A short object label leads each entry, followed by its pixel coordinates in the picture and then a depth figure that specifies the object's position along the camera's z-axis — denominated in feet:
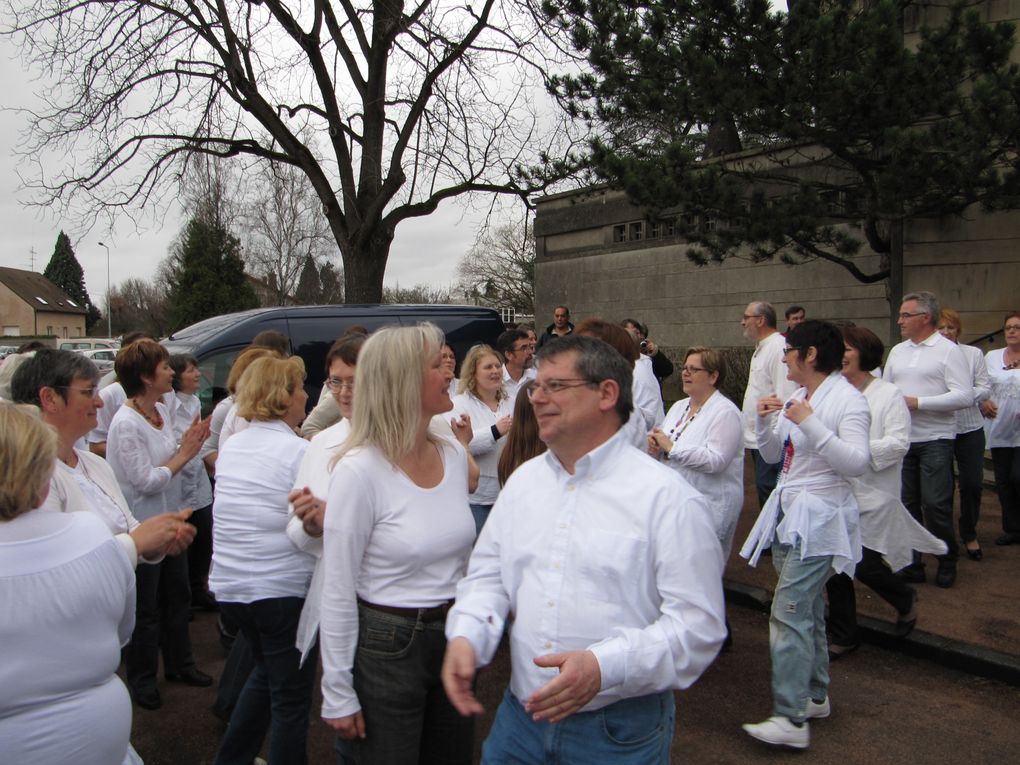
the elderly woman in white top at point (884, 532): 14.92
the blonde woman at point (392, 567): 7.84
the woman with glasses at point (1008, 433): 22.65
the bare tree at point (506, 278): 157.46
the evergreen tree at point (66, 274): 253.03
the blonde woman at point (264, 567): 9.98
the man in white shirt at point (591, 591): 6.12
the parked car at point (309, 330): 26.20
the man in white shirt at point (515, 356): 18.86
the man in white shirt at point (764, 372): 20.99
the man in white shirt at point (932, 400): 19.54
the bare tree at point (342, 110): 42.70
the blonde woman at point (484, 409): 15.79
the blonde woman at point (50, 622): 6.51
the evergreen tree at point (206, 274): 133.49
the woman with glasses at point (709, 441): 13.83
